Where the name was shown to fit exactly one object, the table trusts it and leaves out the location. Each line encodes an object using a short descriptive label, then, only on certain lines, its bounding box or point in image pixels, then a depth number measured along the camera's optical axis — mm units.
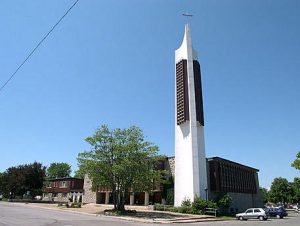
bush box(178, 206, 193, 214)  38988
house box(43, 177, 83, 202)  75731
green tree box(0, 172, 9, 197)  77750
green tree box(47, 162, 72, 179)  148000
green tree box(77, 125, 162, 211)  37312
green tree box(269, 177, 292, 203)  101062
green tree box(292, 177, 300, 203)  97662
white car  38156
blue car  44409
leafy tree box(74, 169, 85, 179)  38391
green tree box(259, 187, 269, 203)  112638
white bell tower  42938
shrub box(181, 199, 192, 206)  40869
